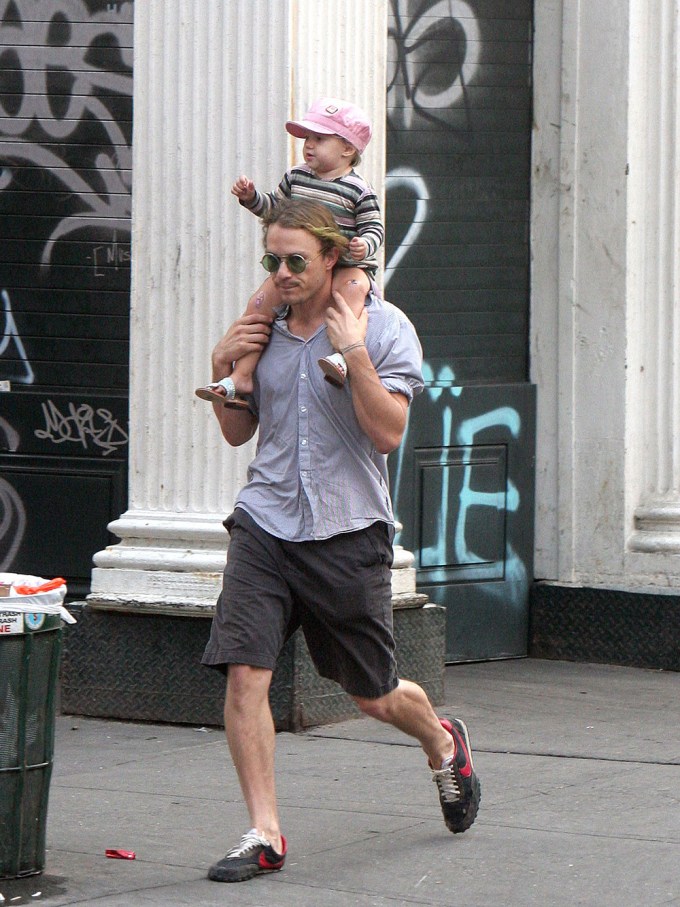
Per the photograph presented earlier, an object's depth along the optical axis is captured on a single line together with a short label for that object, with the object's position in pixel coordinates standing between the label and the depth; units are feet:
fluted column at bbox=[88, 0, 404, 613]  46.73
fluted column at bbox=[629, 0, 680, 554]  57.57
